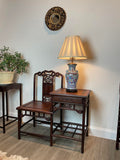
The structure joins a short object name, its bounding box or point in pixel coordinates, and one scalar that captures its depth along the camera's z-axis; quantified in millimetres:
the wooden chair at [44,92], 1905
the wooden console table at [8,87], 2003
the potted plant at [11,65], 2121
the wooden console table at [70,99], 1594
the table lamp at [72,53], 1674
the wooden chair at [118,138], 1683
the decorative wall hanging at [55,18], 2043
